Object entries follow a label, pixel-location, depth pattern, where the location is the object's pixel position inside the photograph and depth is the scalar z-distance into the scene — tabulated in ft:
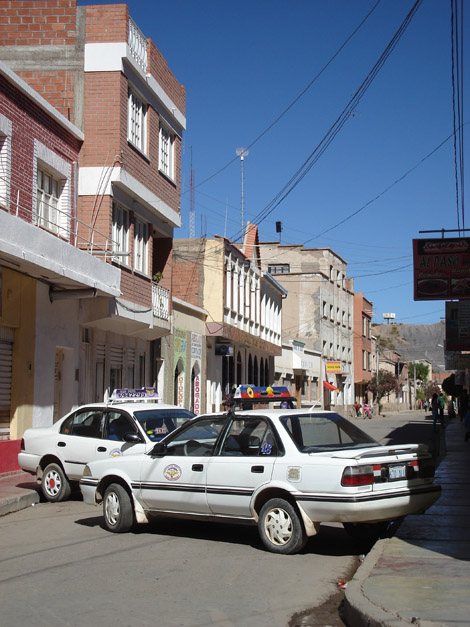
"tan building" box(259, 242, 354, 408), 211.41
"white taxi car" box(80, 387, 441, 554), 26.84
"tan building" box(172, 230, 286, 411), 109.09
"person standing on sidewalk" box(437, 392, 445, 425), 115.71
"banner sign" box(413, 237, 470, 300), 64.13
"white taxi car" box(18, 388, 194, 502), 40.93
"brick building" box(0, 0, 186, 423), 64.23
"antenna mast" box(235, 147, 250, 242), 115.25
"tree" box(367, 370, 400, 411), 272.72
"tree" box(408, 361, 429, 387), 419.33
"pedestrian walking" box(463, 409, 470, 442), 89.76
